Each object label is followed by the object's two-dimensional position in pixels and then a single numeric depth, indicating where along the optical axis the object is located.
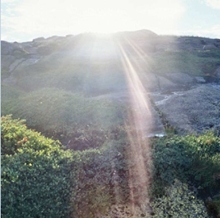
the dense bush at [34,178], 9.05
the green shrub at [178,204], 9.52
